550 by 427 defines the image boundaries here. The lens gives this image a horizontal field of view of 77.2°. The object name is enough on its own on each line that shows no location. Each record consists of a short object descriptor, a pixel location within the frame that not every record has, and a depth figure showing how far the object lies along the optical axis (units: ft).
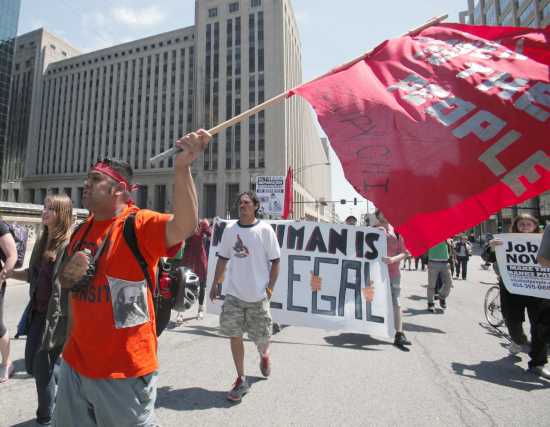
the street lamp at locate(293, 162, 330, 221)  225.97
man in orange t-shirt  5.60
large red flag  7.73
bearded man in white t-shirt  11.51
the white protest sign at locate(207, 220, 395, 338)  15.79
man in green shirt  25.27
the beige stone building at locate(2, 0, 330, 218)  189.47
